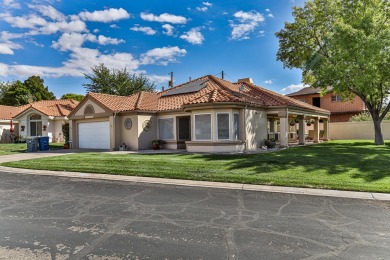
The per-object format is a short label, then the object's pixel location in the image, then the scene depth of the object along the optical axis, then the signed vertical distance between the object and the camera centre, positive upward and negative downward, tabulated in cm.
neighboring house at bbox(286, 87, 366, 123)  3784 +364
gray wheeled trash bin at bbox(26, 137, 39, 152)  2291 -69
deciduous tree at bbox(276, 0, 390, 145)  1716 +596
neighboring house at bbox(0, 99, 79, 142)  3219 +188
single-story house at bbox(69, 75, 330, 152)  1756 +114
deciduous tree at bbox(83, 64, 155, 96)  4428 +835
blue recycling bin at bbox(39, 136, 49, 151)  2350 -64
